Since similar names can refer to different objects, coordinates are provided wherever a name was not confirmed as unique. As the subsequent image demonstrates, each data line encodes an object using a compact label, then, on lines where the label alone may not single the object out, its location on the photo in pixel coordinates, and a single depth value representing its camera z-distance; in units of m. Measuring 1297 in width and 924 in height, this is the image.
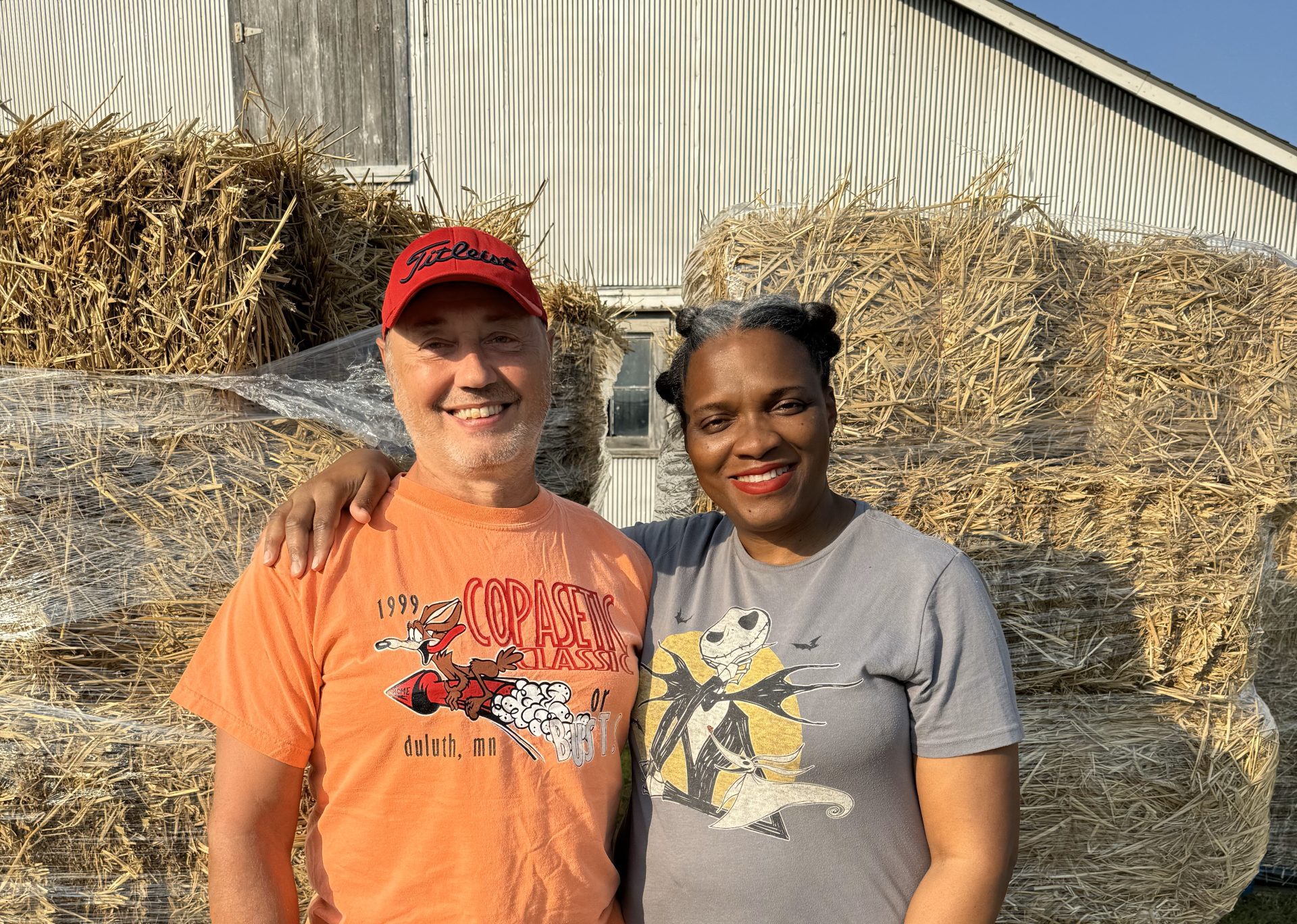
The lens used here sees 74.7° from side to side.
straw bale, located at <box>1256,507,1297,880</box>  3.70
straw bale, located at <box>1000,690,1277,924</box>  2.84
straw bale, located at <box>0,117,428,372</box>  2.20
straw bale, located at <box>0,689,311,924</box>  2.24
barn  8.84
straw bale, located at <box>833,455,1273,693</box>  2.77
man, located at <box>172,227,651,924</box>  1.56
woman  1.58
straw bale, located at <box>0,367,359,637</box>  2.19
